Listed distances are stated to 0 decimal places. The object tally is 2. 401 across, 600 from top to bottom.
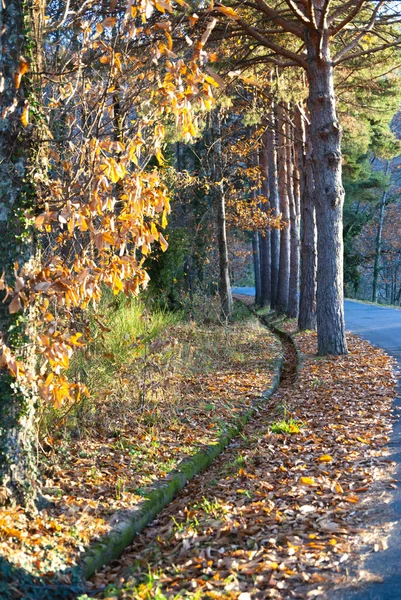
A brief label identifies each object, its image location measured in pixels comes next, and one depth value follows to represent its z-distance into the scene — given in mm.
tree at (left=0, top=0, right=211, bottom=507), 4055
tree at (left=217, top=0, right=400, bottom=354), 10727
